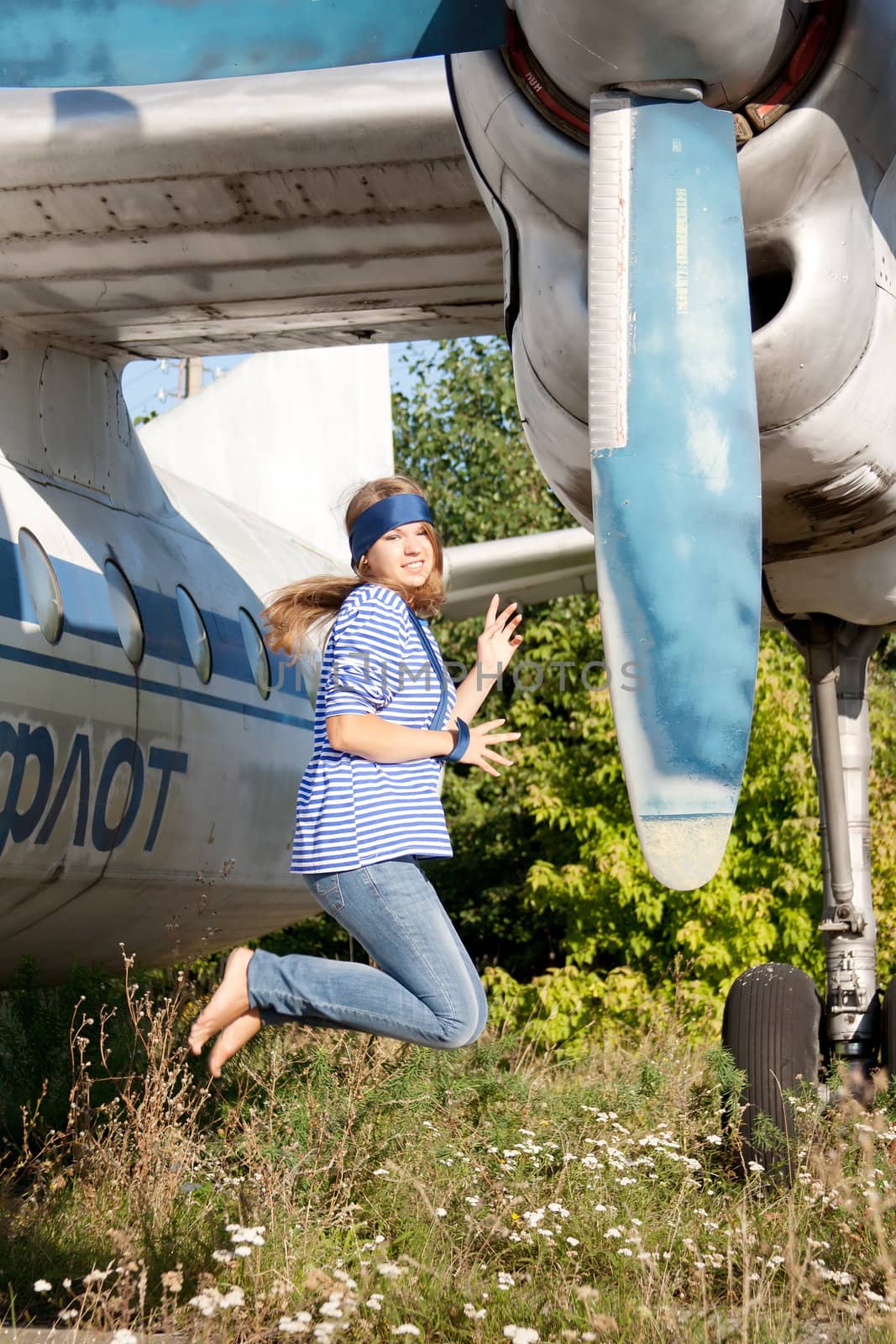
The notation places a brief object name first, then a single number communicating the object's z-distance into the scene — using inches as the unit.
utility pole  768.9
